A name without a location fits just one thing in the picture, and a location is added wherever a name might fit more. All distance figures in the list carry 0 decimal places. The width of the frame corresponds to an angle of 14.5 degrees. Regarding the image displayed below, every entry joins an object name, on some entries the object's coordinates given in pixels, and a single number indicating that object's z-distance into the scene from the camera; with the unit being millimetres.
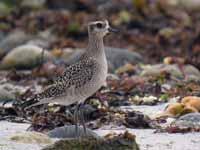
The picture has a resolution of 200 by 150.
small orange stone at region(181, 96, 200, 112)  9188
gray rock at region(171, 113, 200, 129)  8289
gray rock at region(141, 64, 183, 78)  12586
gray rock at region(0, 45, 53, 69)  14188
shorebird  7984
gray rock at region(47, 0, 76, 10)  21219
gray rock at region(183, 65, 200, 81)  12629
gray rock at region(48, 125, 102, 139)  7806
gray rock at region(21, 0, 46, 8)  21080
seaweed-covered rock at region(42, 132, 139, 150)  6734
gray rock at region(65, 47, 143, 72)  14344
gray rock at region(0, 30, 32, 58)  16366
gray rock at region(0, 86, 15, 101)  10344
